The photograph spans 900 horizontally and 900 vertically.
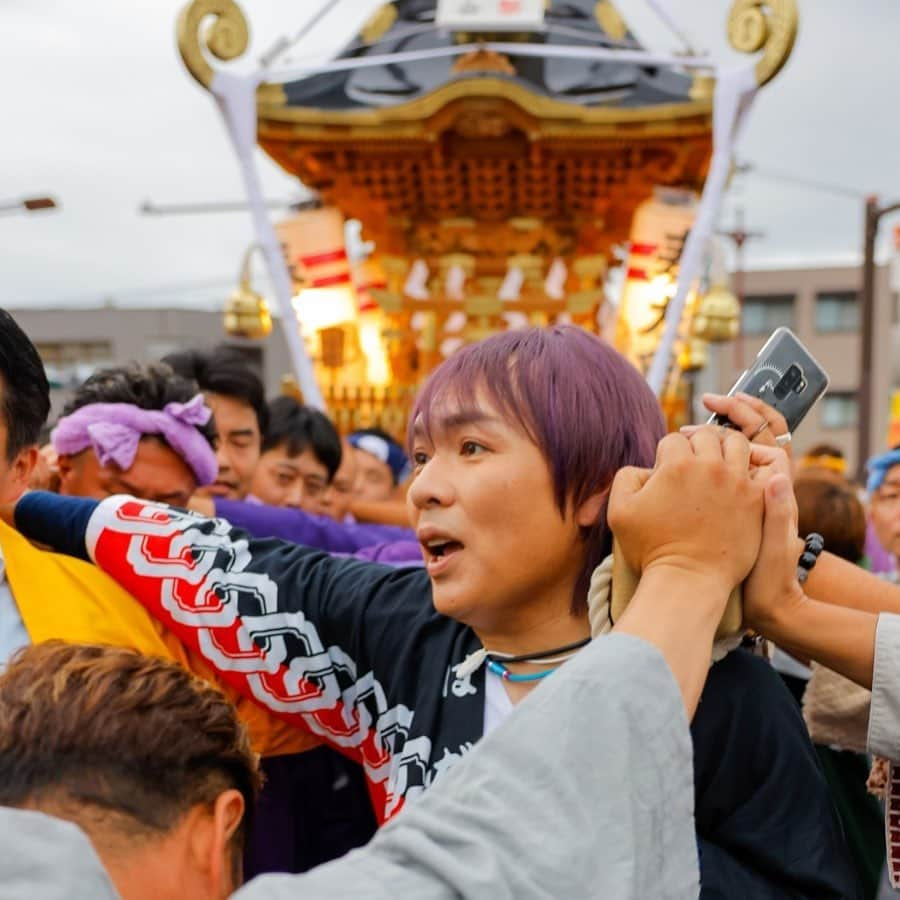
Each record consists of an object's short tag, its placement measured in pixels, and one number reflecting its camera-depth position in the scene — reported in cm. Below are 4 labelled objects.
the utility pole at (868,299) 1113
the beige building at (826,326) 2761
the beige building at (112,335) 2936
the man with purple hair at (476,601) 115
